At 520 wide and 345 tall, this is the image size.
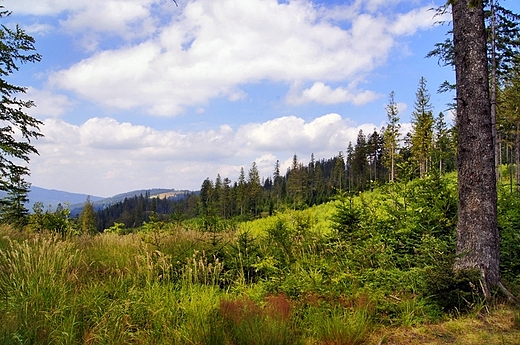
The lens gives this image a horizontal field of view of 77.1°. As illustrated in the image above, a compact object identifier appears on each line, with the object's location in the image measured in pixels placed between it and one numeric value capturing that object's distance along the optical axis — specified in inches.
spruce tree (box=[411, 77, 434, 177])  1457.9
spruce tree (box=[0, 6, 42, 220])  520.7
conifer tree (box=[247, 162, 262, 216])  2527.1
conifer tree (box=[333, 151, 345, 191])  2911.4
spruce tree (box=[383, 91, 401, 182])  1596.9
